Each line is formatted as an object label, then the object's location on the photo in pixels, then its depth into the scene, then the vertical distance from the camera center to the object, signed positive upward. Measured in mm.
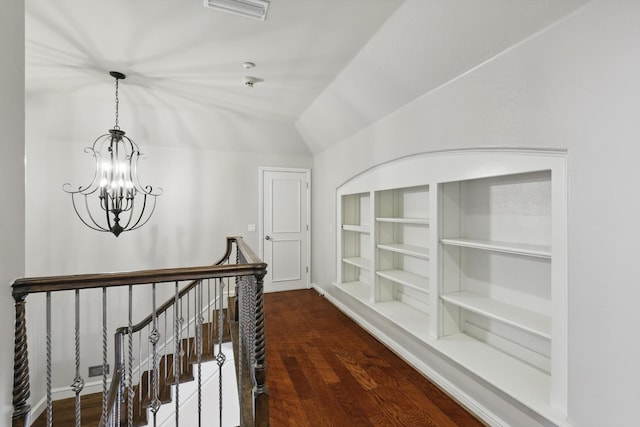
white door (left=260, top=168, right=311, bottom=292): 5133 -218
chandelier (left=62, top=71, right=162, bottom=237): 4168 +264
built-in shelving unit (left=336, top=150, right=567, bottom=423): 1641 -411
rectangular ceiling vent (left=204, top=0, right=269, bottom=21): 1918 +1417
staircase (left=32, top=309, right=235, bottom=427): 2729 -1929
